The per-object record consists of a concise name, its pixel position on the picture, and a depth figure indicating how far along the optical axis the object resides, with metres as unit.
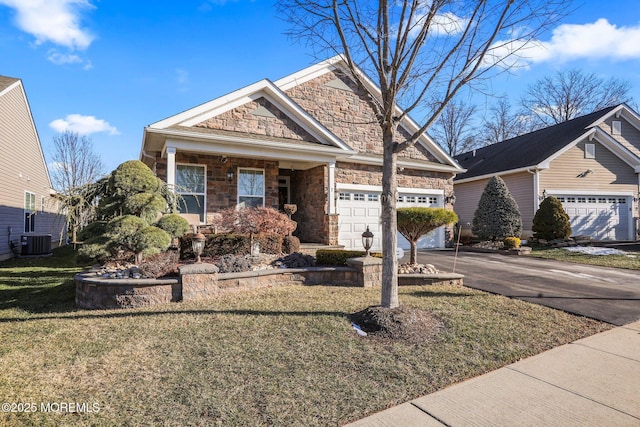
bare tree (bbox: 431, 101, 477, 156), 34.28
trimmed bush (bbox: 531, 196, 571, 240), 14.43
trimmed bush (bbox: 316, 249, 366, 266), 7.63
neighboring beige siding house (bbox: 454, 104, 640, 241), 16.66
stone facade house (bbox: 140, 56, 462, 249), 10.22
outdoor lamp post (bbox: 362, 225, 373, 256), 7.22
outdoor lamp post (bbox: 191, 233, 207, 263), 6.63
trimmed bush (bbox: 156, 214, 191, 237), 7.13
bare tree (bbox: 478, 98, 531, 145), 34.16
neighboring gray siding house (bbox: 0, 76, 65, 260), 13.51
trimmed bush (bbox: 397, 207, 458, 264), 7.51
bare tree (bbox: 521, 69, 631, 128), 30.05
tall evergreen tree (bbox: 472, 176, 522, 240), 14.66
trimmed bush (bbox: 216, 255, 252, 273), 6.66
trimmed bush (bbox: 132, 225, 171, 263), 6.36
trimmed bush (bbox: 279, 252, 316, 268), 7.69
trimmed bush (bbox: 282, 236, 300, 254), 9.86
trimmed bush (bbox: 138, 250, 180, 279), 6.08
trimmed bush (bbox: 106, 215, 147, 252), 6.34
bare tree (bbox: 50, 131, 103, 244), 26.98
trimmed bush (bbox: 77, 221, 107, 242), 7.04
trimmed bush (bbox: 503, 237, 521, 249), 13.19
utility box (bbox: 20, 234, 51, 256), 14.66
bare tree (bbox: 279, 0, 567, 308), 4.78
